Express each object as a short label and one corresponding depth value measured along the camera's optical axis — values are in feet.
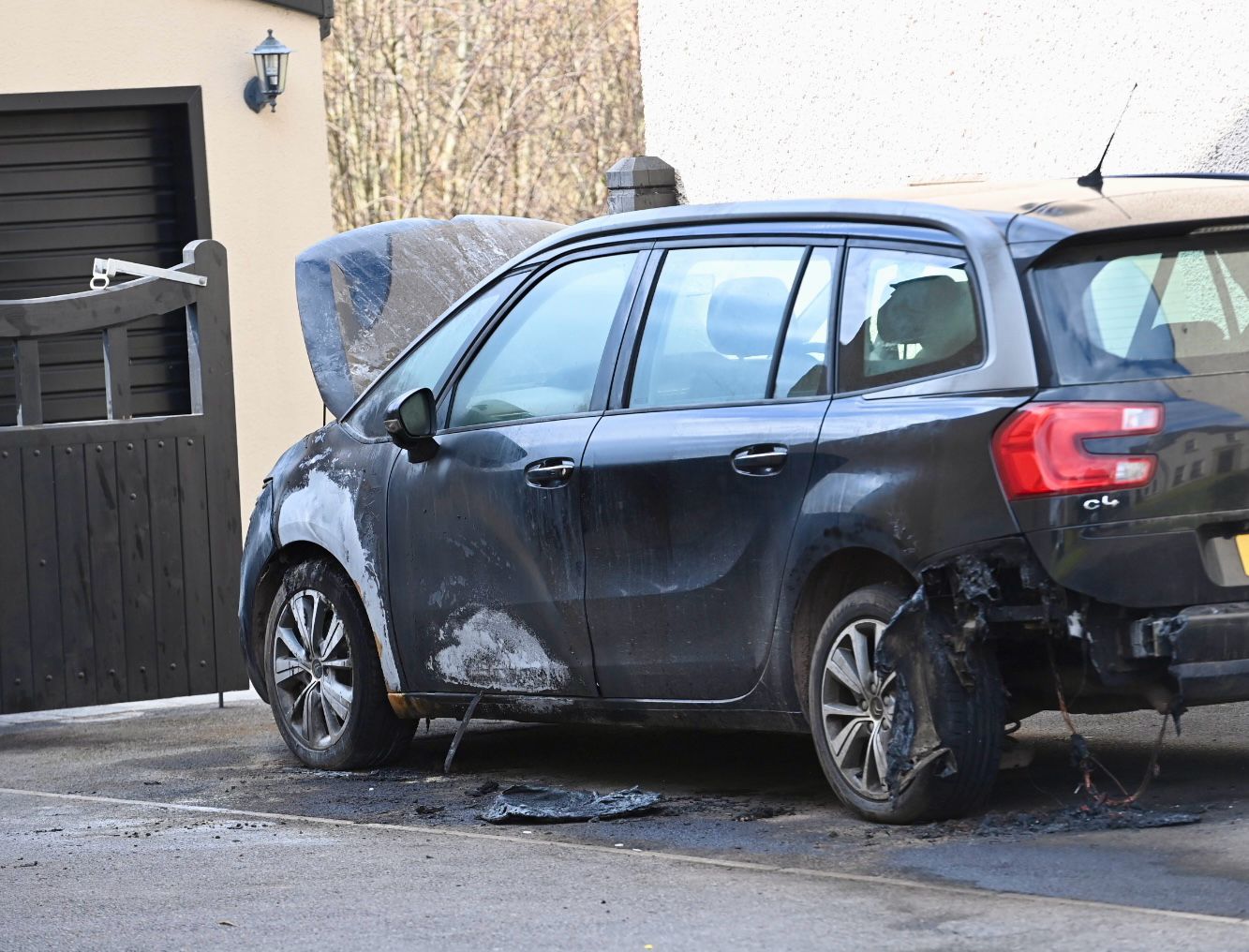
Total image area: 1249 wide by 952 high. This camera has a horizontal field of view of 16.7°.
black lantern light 83.23
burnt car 34.38
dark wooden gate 56.98
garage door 80.63
